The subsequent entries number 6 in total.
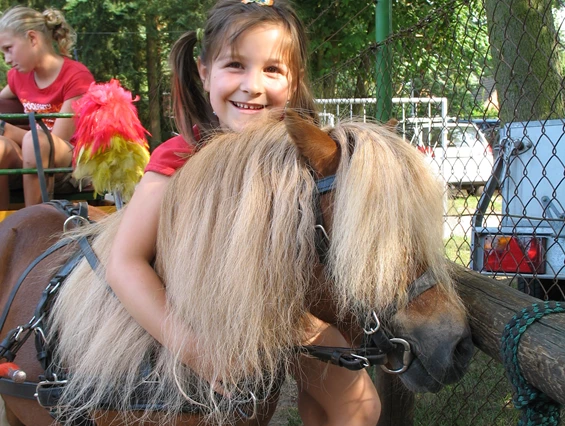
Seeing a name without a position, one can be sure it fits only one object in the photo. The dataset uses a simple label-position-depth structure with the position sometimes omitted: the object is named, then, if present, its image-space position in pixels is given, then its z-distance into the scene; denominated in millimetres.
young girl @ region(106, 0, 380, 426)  1533
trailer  2725
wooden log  1156
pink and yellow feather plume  2908
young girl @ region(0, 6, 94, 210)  3502
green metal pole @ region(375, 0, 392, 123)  3023
